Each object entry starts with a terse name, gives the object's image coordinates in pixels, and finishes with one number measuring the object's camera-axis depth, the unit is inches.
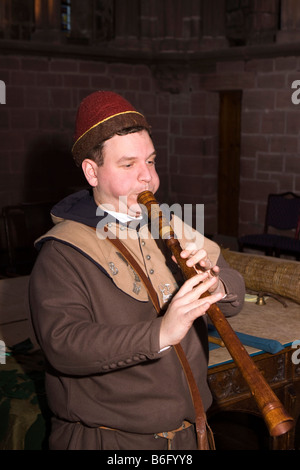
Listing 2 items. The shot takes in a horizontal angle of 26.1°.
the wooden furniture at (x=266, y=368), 93.4
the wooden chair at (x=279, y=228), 251.3
